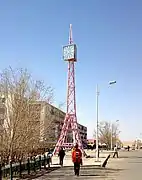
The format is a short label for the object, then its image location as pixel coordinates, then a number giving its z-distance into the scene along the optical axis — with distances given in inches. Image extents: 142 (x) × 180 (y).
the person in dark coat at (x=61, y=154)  683.6
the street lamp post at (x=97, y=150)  865.5
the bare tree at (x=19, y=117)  471.5
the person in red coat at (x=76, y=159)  475.1
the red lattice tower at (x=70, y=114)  1222.4
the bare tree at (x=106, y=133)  2543.8
